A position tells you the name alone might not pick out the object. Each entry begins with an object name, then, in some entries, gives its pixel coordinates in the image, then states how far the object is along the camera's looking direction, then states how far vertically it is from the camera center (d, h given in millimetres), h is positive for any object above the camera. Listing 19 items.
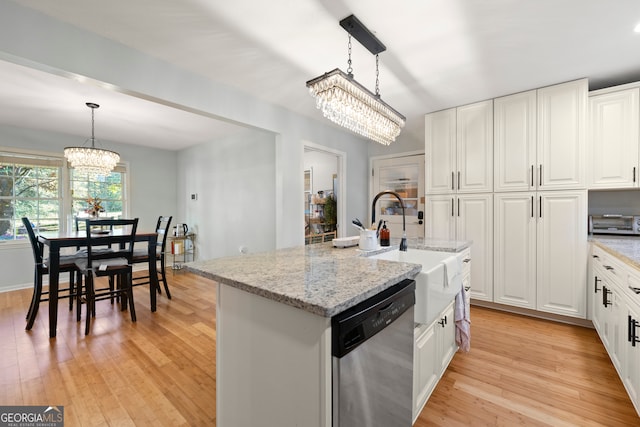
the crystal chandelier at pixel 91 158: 3281 +666
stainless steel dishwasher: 855 -545
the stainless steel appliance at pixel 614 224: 2523 -144
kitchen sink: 1311 -435
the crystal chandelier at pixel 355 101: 1654 +733
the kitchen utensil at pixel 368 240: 1853 -203
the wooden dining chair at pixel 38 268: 2633 -555
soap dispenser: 2115 -207
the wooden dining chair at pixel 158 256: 3221 -546
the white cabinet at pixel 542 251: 2604 -420
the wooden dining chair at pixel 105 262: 2604 -509
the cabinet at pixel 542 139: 2590 +718
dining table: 2465 -420
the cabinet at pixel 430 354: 1391 -838
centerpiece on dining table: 3361 +29
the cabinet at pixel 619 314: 1481 -701
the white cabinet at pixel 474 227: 3070 -203
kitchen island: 846 -424
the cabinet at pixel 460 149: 3072 +724
